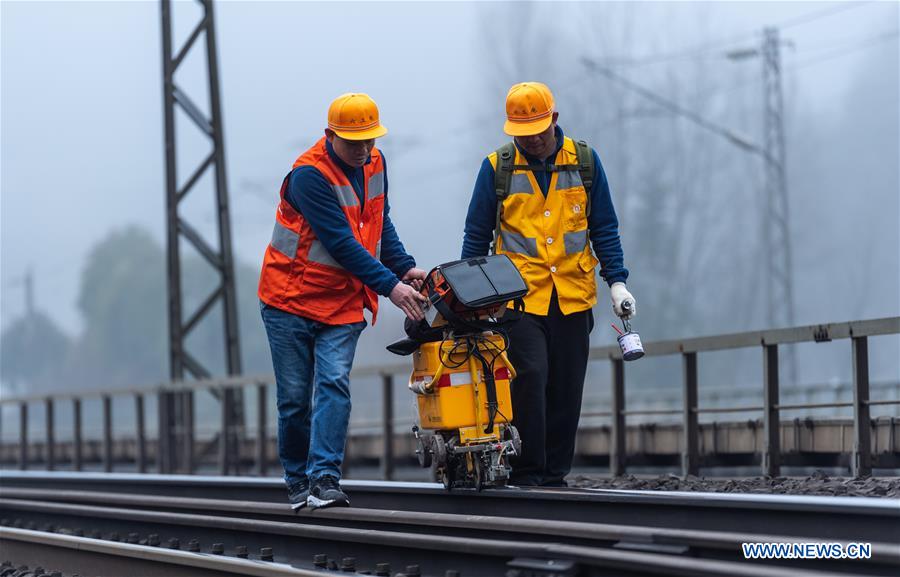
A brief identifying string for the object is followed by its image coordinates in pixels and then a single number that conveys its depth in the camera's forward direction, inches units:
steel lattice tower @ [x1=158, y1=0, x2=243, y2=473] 1350.9
